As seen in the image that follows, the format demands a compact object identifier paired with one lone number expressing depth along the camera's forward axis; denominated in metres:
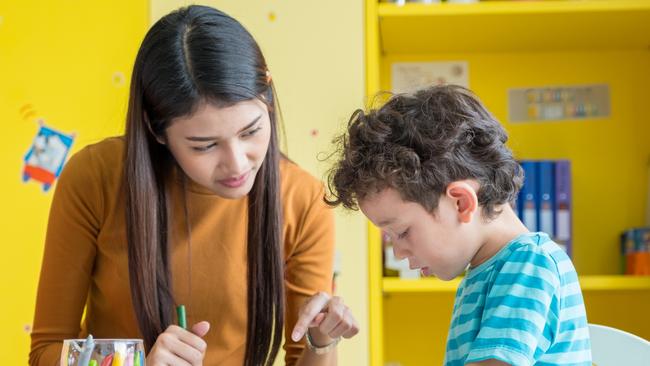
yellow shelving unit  2.27
